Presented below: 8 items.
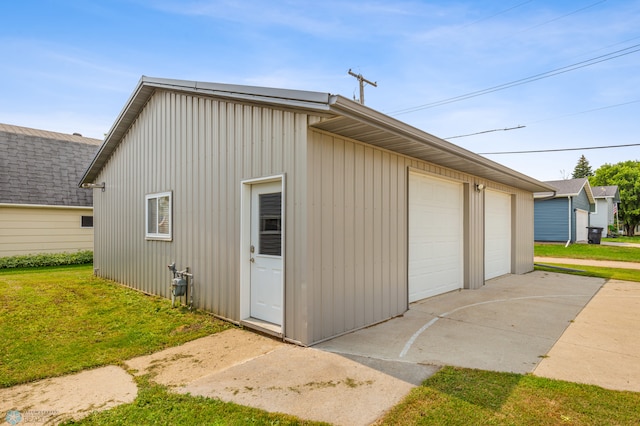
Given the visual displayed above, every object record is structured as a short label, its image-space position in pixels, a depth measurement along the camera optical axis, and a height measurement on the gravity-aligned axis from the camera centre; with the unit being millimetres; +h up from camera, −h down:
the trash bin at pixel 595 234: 19672 -1217
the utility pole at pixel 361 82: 12727 +5148
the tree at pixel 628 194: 33062 +1897
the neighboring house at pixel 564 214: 19141 -46
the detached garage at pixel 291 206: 4191 +151
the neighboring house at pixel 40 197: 11172 +676
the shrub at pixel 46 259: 10502 -1414
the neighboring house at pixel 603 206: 28431 +613
